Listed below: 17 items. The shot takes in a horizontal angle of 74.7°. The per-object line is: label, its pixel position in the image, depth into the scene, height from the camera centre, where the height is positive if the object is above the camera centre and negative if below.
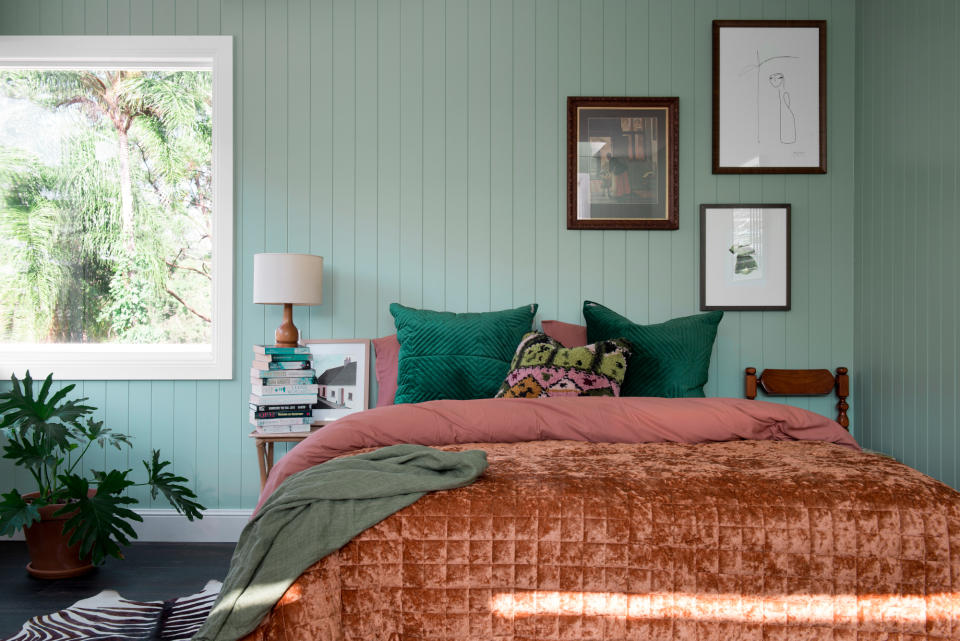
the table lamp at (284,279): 2.80 +0.11
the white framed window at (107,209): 3.23 +0.49
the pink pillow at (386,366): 3.00 -0.29
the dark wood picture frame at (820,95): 3.14 +1.06
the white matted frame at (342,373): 3.11 -0.34
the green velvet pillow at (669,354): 2.77 -0.21
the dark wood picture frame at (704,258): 3.17 +0.25
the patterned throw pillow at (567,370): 2.46 -0.26
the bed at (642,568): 1.33 -0.56
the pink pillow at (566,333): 3.00 -0.13
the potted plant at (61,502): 2.49 -0.81
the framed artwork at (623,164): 3.15 +0.71
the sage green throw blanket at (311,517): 1.26 -0.46
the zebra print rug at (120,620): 2.07 -1.09
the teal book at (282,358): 2.80 -0.24
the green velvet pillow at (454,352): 2.79 -0.21
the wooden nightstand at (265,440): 2.73 -0.59
